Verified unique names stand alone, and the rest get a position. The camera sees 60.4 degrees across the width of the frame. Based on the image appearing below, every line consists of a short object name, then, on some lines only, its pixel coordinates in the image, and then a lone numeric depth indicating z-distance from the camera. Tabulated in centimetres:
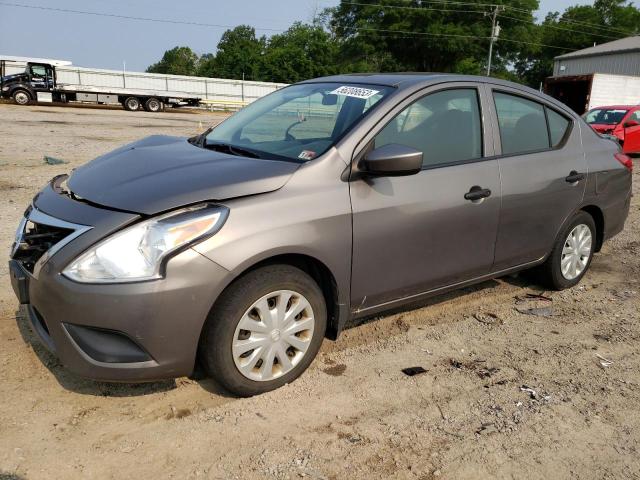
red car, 1459
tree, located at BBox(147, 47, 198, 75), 10413
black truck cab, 2811
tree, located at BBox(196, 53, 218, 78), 8122
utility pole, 4728
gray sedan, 253
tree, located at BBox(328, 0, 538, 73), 5006
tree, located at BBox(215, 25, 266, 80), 7479
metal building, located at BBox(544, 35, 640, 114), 2150
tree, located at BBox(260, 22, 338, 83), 6525
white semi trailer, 2848
